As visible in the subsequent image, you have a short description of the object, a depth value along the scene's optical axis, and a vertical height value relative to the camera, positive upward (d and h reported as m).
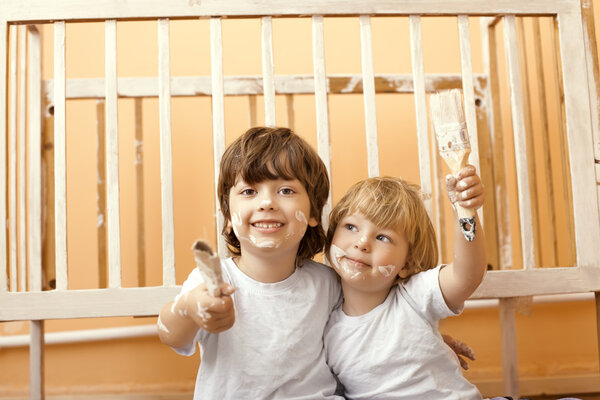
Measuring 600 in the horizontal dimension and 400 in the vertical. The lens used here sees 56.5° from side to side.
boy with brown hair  0.87 -0.10
